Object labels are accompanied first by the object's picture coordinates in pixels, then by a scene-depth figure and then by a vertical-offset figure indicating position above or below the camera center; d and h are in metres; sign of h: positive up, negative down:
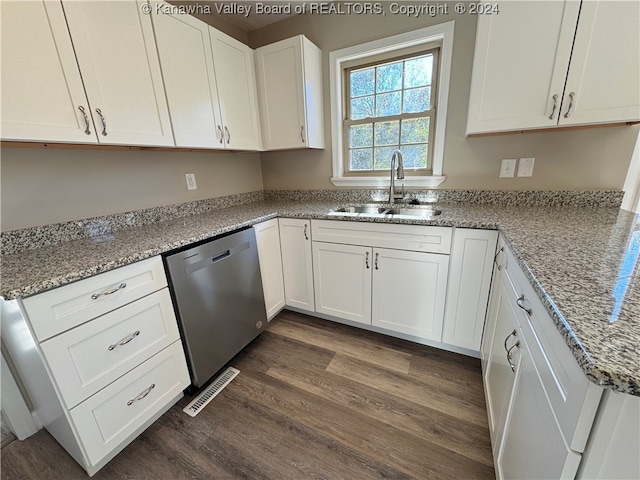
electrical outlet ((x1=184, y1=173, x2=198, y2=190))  1.97 -0.09
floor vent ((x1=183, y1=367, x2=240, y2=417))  1.41 -1.22
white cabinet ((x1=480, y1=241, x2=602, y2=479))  0.48 -0.57
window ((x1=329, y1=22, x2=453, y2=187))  1.85 +0.41
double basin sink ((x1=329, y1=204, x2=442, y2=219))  1.82 -0.35
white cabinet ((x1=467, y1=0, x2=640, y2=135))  1.20 +0.42
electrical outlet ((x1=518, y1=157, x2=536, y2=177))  1.70 -0.07
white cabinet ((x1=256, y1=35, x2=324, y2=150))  1.92 +0.53
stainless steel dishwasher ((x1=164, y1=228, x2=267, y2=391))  1.33 -0.71
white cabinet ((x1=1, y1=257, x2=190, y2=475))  0.94 -0.71
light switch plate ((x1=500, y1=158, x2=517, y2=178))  1.74 -0.07
